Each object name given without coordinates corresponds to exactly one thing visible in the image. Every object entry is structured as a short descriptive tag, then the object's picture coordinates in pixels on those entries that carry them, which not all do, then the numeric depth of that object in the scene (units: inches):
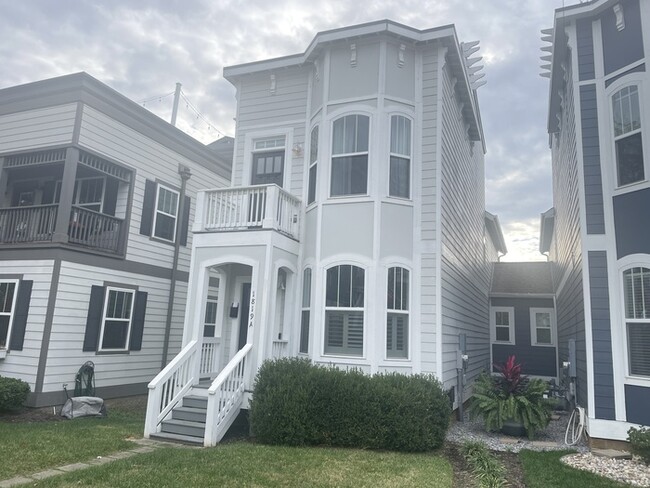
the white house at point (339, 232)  349.7
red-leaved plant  345.7
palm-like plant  332.2
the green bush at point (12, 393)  360.1
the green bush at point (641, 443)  244.8
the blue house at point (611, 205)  289.6
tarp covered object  374.3
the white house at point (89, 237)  417.1
